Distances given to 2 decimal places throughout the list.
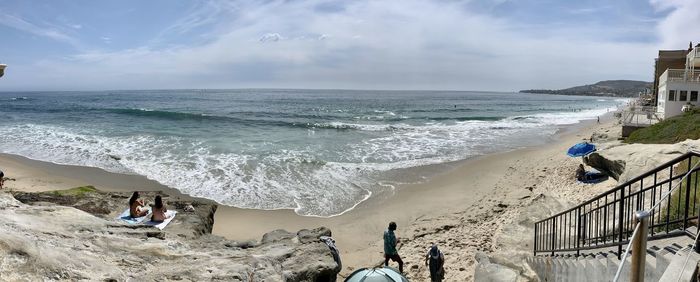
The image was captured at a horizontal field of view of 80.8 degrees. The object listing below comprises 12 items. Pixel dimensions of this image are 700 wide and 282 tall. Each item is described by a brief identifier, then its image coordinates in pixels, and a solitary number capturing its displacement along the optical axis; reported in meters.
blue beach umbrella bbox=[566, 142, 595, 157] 17.12
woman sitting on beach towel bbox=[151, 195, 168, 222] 9.16
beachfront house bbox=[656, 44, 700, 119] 27.39
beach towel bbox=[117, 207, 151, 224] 9.16
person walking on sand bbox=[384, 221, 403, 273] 9.40
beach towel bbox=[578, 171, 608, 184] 15.38
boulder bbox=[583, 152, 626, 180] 14.17
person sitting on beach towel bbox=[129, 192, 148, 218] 9.44
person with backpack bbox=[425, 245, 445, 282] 8.51
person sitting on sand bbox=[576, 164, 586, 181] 15.90
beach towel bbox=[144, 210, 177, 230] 8.92
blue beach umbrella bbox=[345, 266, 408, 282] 7.12
